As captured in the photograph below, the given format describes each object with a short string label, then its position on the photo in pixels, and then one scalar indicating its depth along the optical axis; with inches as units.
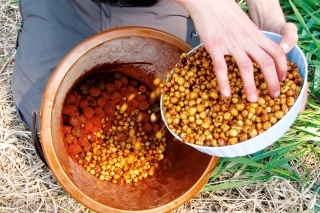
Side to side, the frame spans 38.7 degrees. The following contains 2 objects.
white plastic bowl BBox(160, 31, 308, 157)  44.3
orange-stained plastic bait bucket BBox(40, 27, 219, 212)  52.1
